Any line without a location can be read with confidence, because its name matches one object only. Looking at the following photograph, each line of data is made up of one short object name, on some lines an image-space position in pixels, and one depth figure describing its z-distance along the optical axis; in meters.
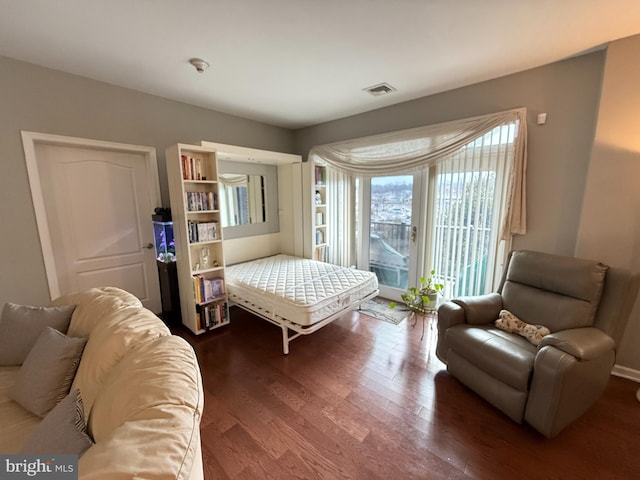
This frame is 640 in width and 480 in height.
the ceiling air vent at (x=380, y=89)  2.66
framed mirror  3.41
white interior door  2.44
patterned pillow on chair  1.84
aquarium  2.97
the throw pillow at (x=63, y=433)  0.80
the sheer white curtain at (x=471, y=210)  2.55
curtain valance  2.39
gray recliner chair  1.49
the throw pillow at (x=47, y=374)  1.21
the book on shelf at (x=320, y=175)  3.88
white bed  2.29
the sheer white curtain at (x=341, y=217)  3.84
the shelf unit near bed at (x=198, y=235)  2.61
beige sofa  0.64
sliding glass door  3.29
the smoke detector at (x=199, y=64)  2.11
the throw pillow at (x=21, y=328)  1.47
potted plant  2.88
